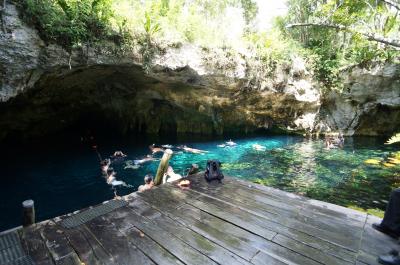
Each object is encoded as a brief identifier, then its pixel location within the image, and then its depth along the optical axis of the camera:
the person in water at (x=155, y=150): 15.14
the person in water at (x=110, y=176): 10.13
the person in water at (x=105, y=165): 11.33
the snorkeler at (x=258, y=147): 16.44
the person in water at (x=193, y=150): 15.52
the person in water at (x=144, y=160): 13.01
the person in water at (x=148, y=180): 7.12
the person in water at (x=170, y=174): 8.34
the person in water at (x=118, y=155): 13.86
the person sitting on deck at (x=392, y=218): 3.60
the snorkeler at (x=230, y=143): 18.27
